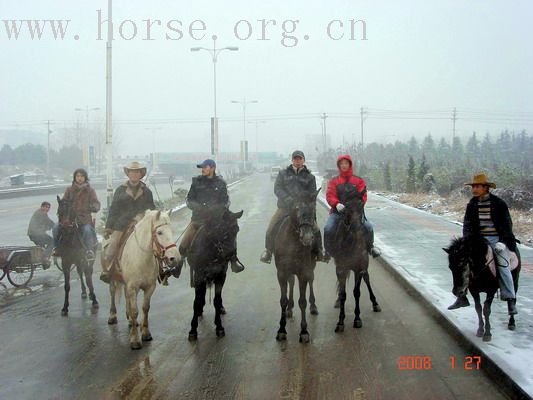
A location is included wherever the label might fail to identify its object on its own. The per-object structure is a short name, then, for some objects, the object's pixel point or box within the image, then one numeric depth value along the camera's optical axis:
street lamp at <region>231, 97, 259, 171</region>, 64.69
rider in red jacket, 7.34
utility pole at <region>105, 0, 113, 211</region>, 16.17
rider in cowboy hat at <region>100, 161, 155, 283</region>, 7.20
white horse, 6.21
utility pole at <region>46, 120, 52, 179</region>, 58.77
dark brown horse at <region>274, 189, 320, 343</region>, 6.45
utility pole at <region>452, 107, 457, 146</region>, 85.84
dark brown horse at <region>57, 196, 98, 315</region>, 8.38
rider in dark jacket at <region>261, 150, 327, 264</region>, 7.03
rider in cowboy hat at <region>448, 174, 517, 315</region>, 6.10
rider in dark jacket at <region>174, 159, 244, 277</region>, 6.95
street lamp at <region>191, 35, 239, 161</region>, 37.43
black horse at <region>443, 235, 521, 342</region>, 6.11
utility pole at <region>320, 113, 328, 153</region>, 68.24
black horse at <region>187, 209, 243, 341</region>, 6.77
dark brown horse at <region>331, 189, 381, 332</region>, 6.89
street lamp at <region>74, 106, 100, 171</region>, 69.26
